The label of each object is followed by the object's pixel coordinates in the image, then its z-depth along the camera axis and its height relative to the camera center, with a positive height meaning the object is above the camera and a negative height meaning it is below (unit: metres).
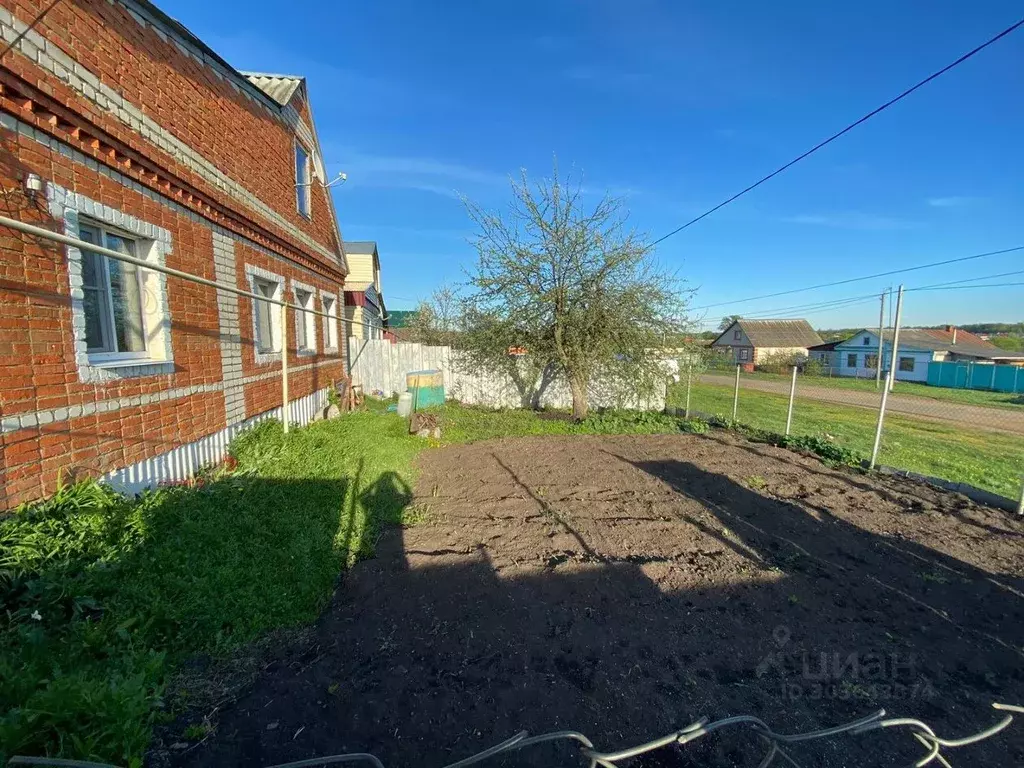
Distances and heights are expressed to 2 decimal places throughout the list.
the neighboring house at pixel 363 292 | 14.51 +1.83
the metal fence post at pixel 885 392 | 6.35 -0.66
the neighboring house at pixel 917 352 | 30.36 -0.30
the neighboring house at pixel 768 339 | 42.31 +0.67
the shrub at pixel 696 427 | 9.77 -1.86
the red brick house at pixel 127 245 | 3.24 +1.00
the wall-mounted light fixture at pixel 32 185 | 3.26 +1.14
